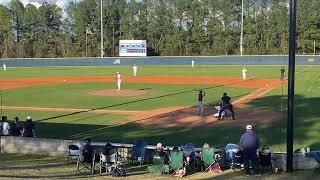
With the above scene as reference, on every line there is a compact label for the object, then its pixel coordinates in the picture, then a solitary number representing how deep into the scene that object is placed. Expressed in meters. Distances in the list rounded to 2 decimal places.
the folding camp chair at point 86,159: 13.84
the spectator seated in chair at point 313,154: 13.14
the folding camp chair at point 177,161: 13.38
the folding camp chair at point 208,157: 13.64
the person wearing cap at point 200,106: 25.70
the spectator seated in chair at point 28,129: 19.22
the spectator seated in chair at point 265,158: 13.61
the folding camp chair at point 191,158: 13.90
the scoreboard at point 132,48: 89.56
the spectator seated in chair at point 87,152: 13.87
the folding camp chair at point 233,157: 13.84
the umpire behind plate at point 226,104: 24.45
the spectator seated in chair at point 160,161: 13.49
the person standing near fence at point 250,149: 13.44
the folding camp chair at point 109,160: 13.64
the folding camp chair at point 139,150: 14.62
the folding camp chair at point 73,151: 14.57
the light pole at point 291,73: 13.50
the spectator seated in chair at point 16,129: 19.27
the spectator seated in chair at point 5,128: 18.53
